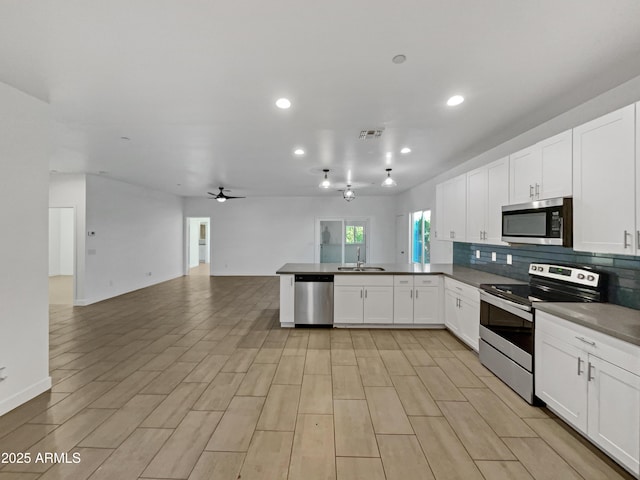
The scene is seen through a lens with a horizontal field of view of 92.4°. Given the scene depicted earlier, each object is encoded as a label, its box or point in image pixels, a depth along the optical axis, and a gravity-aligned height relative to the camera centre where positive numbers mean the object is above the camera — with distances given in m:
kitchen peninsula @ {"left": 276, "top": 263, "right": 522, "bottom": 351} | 4.55 -0.84
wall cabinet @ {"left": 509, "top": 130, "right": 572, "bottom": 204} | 2.54 +0.67
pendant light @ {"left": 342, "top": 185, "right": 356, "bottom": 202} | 6.06 +0.90
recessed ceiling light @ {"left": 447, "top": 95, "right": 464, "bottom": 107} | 2.68 +1.26
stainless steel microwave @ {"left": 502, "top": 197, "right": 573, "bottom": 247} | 2.50 +0.19
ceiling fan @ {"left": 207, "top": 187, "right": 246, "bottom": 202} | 7.44 +1.01
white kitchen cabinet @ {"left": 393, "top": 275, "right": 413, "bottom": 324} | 4.55 -0.86
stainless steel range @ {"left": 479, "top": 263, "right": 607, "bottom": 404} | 2.54 -0.63
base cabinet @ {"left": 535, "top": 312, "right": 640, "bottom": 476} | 1.71 -0.90
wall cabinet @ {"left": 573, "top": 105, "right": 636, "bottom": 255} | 1.99 +0.42
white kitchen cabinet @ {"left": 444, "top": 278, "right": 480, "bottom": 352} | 3.54 -0.88
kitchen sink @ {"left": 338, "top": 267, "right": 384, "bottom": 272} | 4.75 -0.45
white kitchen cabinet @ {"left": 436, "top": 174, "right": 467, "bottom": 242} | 4.34 +0.48
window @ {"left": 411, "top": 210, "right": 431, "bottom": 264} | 7.30 +0.12
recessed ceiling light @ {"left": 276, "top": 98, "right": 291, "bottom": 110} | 2.73 +1.24
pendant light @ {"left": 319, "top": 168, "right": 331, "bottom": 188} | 5.48 +1.25
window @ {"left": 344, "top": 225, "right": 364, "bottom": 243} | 10.07 +0.21
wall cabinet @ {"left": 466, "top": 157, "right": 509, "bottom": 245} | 3.47 +0.51
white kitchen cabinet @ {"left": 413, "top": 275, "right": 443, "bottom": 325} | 4.56 -0.87
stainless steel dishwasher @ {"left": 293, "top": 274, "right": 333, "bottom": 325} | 4.64 -0.91
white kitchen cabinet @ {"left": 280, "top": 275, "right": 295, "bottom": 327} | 4.66 -0.89
